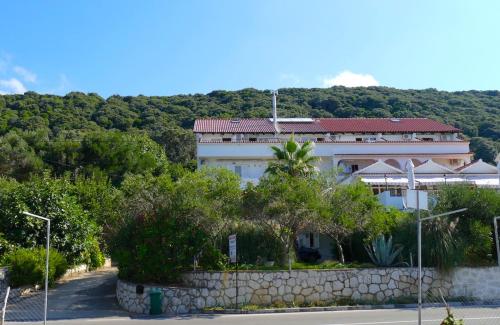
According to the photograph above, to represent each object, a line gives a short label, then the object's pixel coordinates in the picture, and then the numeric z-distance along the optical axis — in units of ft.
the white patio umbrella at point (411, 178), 67.67
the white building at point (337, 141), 153.38
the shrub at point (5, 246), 79.71
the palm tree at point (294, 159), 98.84
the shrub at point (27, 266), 74.54
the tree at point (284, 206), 70.74
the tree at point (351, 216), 75.05
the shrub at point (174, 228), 67.00
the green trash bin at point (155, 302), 63.36
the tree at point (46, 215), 82.02
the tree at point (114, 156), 175.94
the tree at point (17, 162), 170.71
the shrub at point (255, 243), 74.95
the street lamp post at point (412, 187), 41.04
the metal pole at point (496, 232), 68.11
